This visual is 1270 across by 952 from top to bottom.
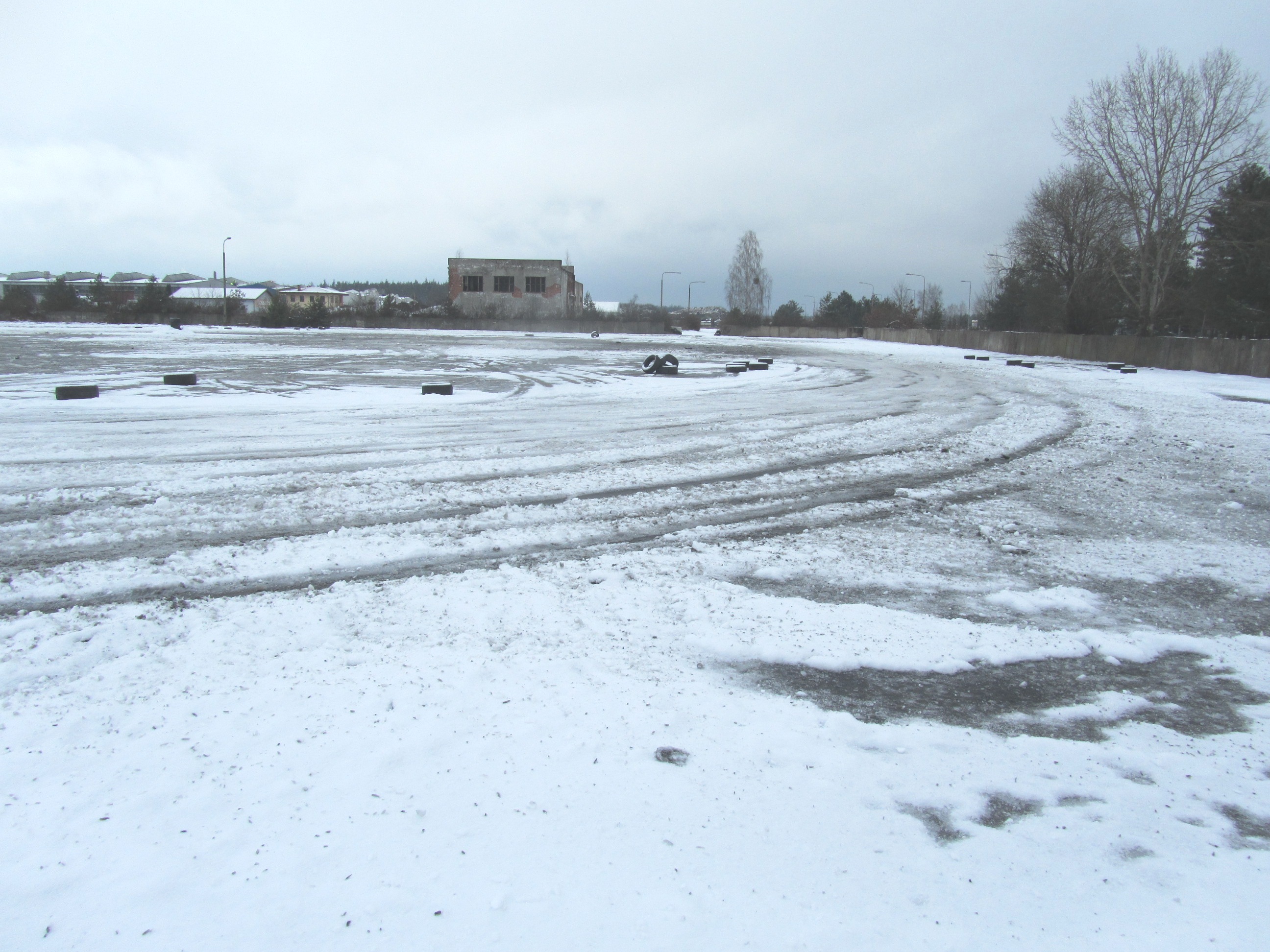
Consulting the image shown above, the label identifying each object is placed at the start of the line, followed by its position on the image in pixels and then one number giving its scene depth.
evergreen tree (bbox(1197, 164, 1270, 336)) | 37.47
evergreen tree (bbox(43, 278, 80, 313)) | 71.31
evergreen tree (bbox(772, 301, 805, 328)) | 97.62
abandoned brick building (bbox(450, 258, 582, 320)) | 81.88
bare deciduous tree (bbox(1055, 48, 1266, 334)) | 35.75
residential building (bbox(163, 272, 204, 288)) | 152.40
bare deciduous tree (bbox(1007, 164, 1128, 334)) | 47.69
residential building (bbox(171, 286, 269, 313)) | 109.62
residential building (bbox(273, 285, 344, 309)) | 146.75
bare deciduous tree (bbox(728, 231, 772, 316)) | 106.44
